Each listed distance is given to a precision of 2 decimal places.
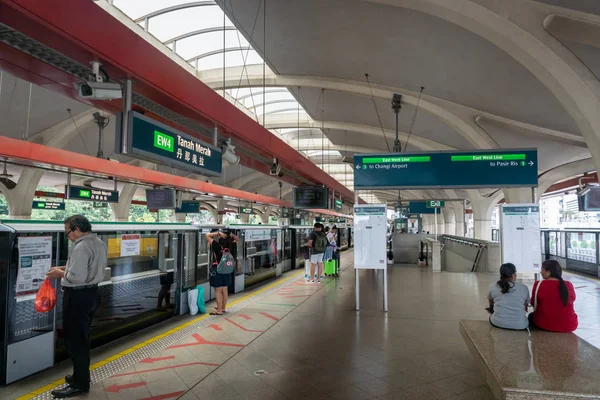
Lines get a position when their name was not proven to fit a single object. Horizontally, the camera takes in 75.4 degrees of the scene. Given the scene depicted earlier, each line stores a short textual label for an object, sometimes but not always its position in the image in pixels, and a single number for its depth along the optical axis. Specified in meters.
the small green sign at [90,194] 11.97
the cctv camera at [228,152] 5.88
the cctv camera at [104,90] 3.51
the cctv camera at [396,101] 12.22
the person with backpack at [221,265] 6.91
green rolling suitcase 12.23
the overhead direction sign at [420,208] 22.27
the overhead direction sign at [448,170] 6.62
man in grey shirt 3.70
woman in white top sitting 4.16
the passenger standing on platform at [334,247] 12.78
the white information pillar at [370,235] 7.43
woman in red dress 4.05
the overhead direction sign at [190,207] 19.28
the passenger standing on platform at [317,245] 10.56
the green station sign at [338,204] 18.52
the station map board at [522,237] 6.75
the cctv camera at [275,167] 8.33
